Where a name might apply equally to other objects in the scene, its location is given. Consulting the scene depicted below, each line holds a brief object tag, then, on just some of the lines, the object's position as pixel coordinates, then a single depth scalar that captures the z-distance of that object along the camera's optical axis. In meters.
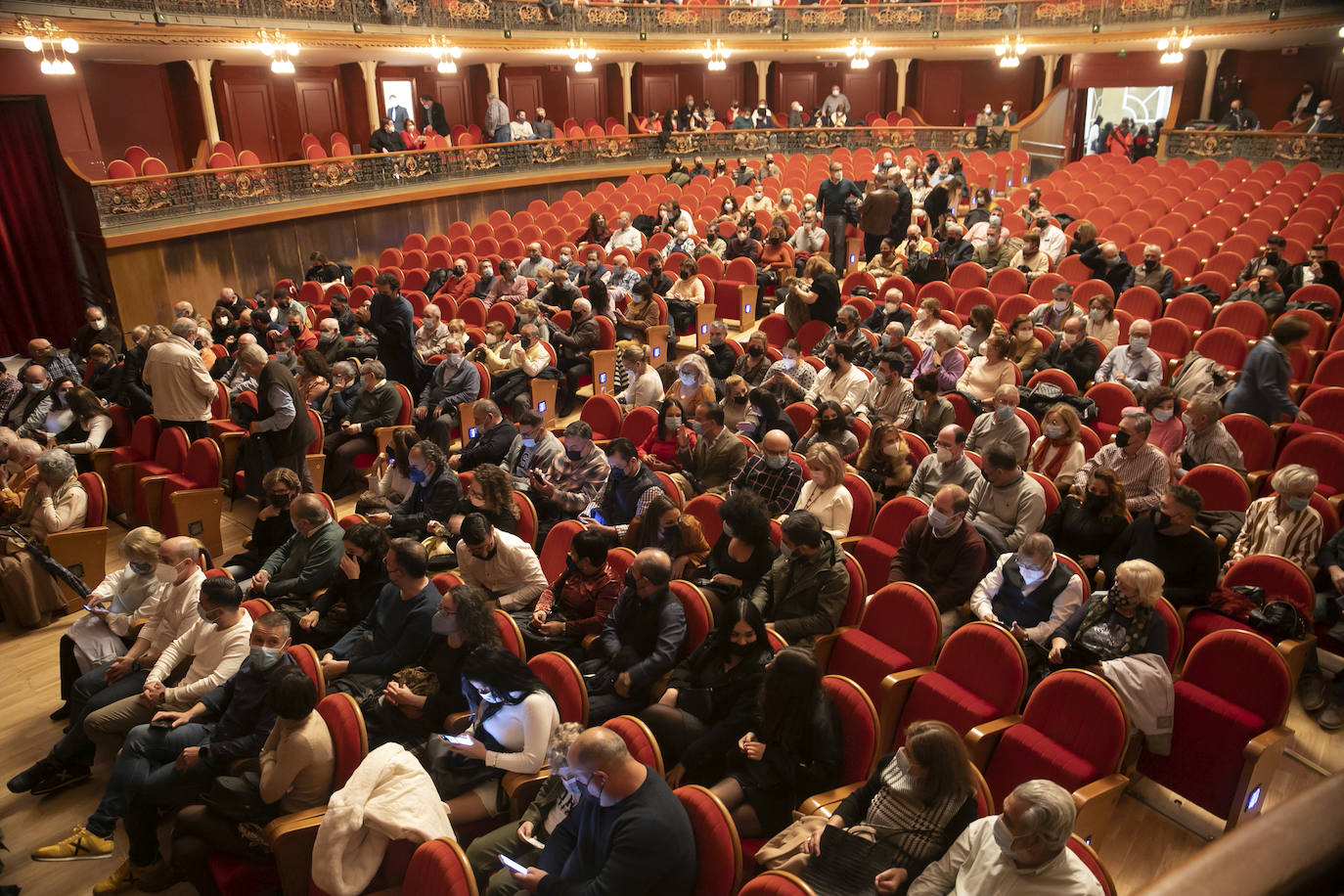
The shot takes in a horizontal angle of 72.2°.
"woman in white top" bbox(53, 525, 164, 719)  4.77
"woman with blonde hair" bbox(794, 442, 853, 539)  5.05
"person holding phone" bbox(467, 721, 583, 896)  3.32
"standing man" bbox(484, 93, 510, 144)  17.64
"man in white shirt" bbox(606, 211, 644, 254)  11.95
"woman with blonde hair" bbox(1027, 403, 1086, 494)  5.47
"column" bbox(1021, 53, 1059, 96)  21.23
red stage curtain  11.47
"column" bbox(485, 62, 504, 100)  18.74
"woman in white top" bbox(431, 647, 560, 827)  3.59
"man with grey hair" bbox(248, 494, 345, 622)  5.05
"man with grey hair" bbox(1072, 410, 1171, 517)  5.07
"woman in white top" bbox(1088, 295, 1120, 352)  7.51
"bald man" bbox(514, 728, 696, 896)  2.89
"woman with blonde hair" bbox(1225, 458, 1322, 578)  4.54
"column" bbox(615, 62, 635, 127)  20.98
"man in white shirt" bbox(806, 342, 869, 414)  6.79
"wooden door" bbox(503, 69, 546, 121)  21.23
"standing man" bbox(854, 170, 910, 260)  11.30
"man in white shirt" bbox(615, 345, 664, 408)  7.30
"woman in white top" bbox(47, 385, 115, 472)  7.32
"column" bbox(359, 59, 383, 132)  16.31
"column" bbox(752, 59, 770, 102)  22.82
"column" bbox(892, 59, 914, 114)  22.55
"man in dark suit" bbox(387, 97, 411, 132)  18.62
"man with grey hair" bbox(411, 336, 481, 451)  7.59
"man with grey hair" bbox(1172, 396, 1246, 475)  5.47
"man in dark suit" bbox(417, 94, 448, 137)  18.50
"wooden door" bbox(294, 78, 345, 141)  17.16
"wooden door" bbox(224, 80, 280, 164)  16.11
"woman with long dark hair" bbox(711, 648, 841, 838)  3.38
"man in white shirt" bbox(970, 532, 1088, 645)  4.18
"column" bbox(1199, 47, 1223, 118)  18.84
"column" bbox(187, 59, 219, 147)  13.85
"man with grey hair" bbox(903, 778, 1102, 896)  2.62
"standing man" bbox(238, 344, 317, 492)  6.58
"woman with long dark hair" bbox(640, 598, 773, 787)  3.75
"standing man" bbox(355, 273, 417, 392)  7.87
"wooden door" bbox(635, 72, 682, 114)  23.47
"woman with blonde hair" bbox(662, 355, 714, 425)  6.71
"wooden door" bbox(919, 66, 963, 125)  24.25
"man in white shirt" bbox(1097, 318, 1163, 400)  6.66
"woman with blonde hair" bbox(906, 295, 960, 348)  7.75
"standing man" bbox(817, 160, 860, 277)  11.82
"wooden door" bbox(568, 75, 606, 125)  21.95
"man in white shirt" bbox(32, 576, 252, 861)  4.02
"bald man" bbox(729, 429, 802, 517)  5.34
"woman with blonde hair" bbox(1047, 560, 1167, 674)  3.75
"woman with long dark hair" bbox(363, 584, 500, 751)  3.88
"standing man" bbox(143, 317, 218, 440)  6.92
